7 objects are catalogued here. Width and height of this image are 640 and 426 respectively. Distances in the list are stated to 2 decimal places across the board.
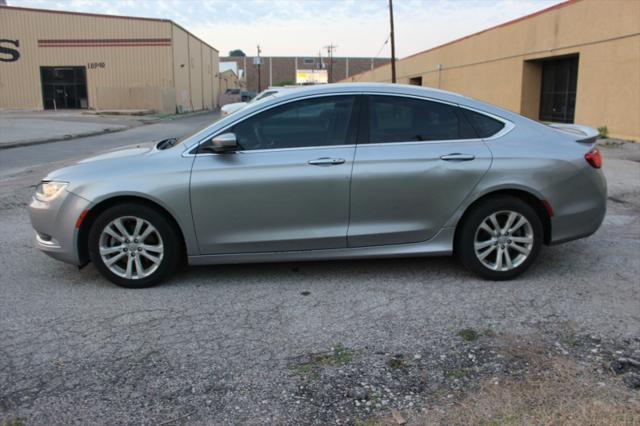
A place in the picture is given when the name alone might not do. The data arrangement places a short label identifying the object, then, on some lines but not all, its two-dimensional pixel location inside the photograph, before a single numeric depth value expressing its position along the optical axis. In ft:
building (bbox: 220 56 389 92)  380.99
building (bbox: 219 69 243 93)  248.93
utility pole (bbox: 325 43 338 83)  352.65
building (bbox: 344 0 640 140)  56.39
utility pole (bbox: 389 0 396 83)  120.67
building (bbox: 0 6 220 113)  144.66
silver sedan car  15.01
